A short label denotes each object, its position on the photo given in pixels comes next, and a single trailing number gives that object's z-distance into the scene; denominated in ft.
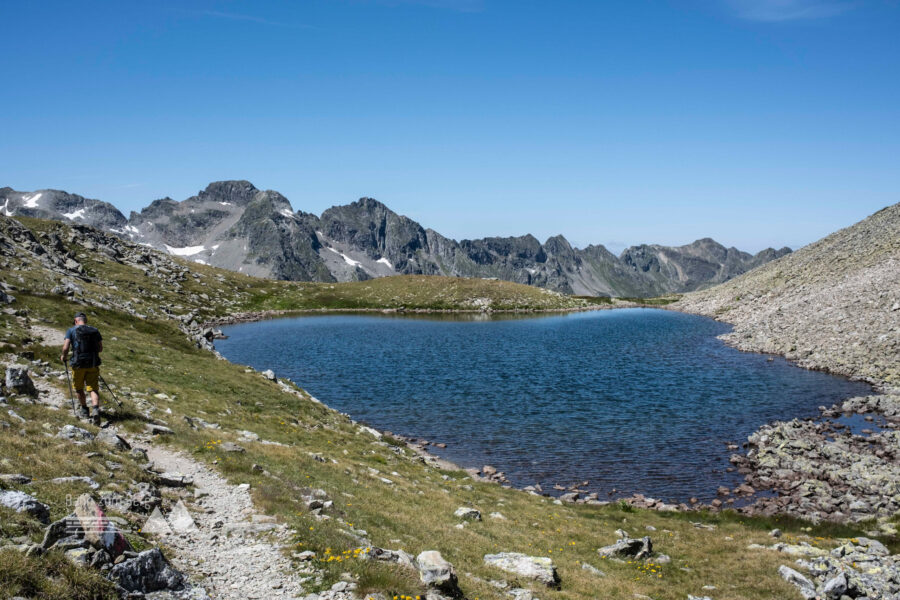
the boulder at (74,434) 58.34
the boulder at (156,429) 74.48
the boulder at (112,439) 60.80
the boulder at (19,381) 69.10
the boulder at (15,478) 41.22
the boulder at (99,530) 34.86
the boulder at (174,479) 55.93
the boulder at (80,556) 32.27
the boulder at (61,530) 32.68
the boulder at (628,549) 72.64
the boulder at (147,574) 33.09
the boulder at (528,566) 56.75
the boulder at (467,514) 76.02
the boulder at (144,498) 47.42
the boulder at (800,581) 62.28
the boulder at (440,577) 43.78
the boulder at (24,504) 36.48
